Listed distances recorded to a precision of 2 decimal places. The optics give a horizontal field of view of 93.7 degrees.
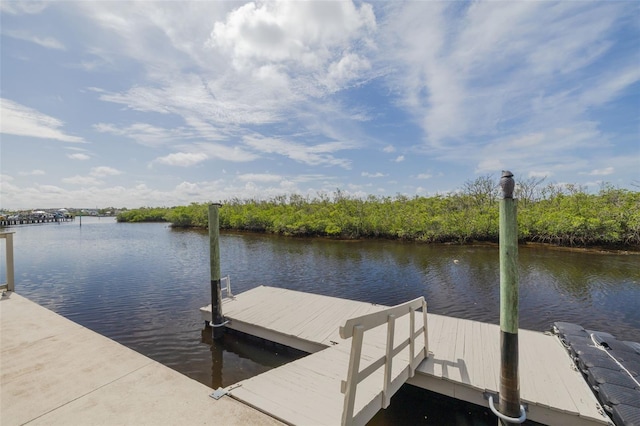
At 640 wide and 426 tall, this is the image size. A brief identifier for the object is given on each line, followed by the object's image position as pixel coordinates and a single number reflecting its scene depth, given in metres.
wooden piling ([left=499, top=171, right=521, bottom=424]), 3.36
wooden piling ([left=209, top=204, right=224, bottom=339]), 6.39
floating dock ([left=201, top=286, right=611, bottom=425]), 3.12
